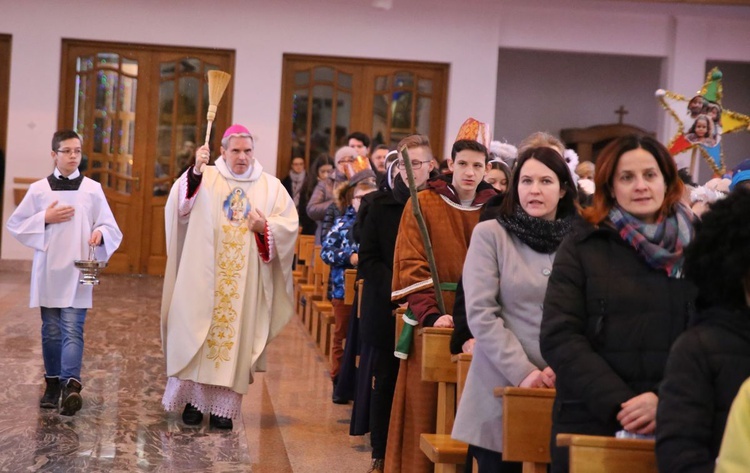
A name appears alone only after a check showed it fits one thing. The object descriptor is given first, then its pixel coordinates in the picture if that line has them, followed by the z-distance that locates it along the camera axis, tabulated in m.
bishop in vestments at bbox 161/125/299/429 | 6.05
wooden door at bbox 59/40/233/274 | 13.93
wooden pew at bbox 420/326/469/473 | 3.88
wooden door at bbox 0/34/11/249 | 13.74
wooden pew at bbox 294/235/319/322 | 10.25
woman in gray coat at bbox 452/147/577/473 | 3.36
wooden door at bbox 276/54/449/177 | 14.30
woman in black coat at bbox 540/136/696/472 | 2.66
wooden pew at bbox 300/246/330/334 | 8.99
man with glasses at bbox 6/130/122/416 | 6.16
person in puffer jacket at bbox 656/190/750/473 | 2.18
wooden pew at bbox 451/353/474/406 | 3.66
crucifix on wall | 16.30
